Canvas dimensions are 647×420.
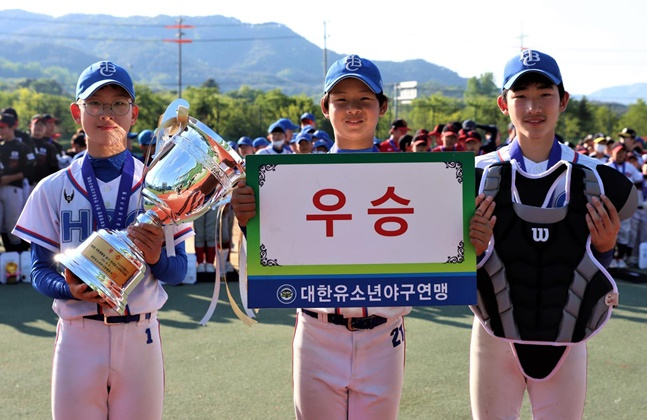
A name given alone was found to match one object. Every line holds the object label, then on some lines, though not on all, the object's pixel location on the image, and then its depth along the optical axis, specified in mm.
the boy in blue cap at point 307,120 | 13430
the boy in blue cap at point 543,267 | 2525
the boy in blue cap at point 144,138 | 9816
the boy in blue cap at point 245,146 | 12234
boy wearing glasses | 2596
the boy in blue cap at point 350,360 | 2645
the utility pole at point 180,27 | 85050
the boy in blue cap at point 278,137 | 11370
